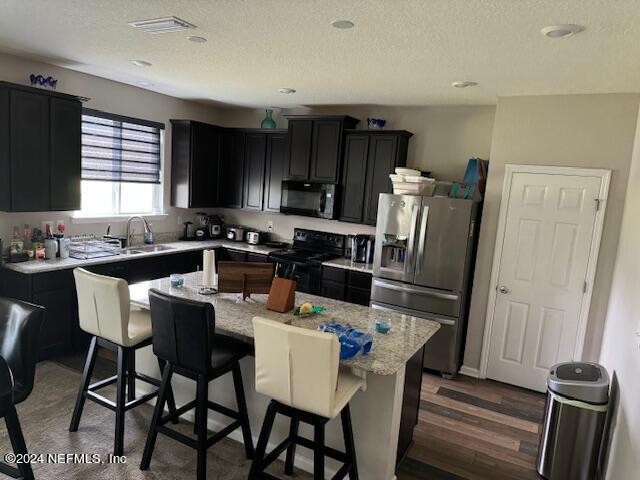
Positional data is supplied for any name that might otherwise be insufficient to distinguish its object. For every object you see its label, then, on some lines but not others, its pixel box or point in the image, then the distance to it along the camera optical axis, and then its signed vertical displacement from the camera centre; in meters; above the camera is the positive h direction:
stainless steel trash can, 2.64 -1.30
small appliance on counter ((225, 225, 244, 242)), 5.90 -0.63
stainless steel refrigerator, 3.95 -0.57
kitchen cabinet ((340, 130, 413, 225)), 4.68 +0.33
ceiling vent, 2.54 +0.93
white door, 3.71 -0.55
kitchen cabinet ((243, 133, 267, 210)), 5.56 +0.25
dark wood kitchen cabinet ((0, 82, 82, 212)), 3.55 +0.19
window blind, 4.48 +0.32
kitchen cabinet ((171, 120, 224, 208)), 5.29 +0.27
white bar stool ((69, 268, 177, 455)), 2.49 -0.91
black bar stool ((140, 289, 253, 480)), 2.19 -0.92
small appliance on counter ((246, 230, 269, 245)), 5.73 -0.64
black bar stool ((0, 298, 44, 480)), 2.11 -0.92
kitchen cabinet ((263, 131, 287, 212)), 5.40 +0.26
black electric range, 4.83 -0.72
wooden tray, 2.88 -0.59
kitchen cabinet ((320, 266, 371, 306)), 4.58 -0.95
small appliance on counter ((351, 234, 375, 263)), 4.97 -0.59
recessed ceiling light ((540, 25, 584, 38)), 2.24 +0.95
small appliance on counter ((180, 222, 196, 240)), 5.67 -0.63
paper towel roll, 3.09 -0.59
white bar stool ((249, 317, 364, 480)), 1.88 -0.87
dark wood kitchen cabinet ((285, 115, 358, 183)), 4.92 +0.54
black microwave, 5.04 -0.08
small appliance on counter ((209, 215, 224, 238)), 5.91 -0.55
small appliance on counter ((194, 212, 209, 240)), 5.83 -0.53
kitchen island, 2.31 -1.00
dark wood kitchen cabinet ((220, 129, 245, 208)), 5.71 +0.23
